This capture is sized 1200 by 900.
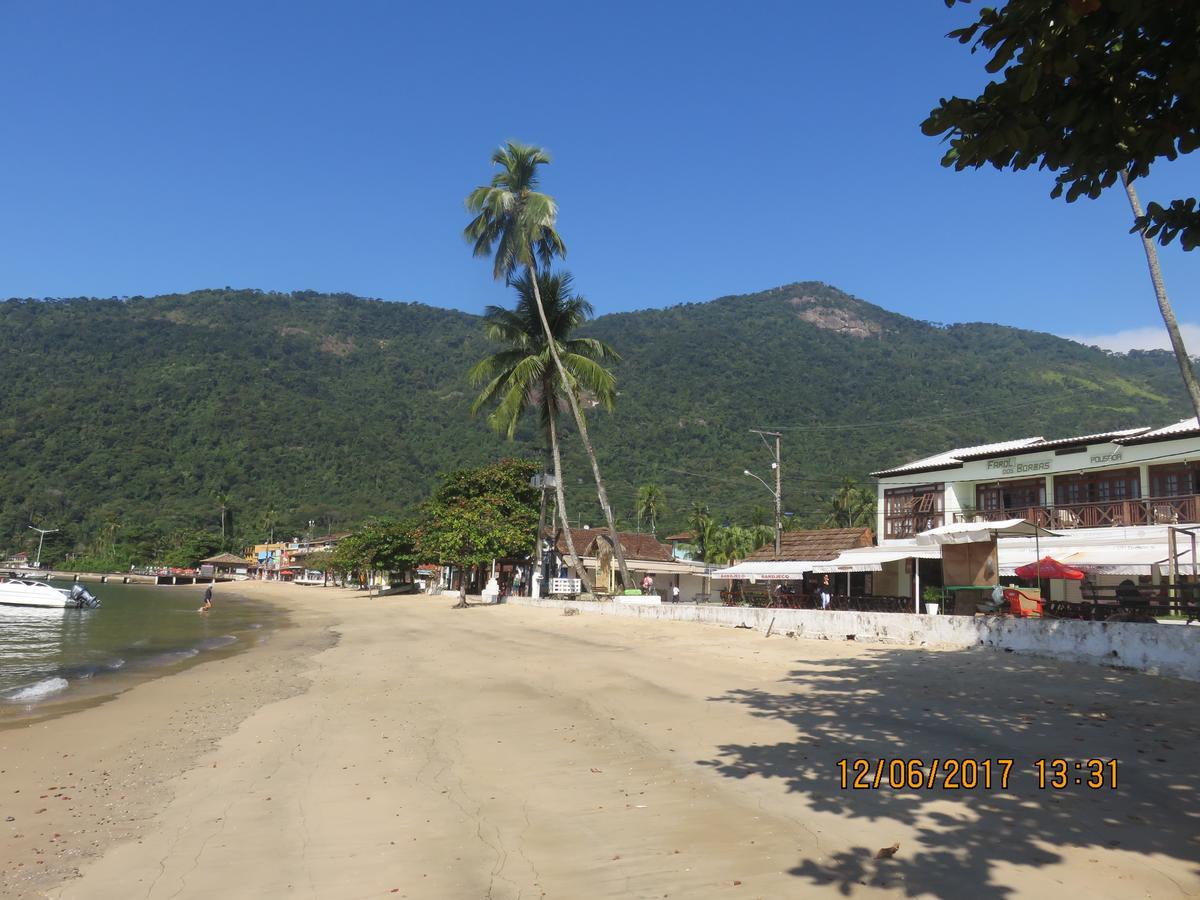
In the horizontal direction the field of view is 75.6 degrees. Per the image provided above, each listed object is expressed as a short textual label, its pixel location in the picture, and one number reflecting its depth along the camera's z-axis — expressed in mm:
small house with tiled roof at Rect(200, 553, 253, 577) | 107875
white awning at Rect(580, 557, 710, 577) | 42688
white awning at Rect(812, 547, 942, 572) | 21109
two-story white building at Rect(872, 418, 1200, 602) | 22859
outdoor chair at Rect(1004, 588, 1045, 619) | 14898
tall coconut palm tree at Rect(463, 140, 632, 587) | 31156
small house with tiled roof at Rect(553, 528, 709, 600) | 44156
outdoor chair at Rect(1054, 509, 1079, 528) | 26312
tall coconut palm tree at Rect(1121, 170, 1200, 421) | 14516
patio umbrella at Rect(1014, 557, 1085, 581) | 18703
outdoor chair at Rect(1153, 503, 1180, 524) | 23281
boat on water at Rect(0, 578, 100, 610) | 43125
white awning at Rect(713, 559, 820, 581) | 27344
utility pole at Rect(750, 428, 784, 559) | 31069
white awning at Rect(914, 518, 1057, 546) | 15727
